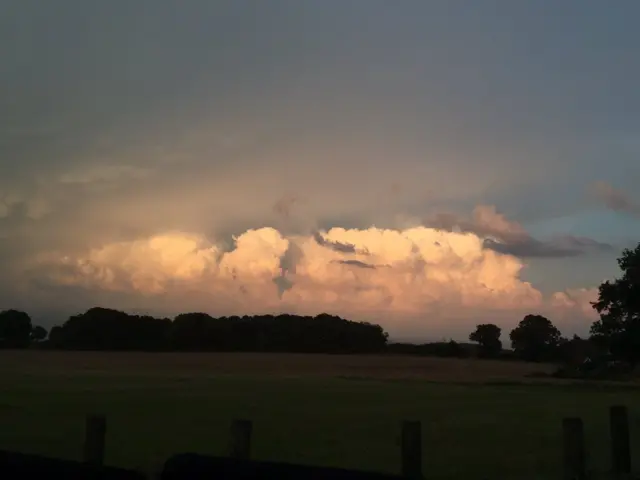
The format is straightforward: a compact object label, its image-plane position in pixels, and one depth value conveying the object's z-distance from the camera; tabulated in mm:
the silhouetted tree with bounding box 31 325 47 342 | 136450
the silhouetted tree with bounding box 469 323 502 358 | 137250
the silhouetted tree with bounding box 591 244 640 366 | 25578
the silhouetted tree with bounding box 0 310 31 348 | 134250
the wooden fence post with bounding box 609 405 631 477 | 8094
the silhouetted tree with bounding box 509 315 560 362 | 125938
